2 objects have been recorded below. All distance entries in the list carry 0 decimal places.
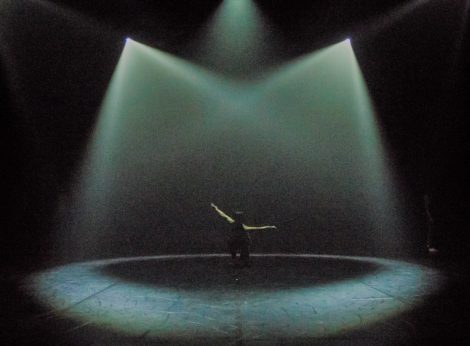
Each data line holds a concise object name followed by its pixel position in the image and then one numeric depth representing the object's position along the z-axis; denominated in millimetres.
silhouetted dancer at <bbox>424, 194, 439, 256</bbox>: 8484
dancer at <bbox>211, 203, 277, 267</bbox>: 7988
